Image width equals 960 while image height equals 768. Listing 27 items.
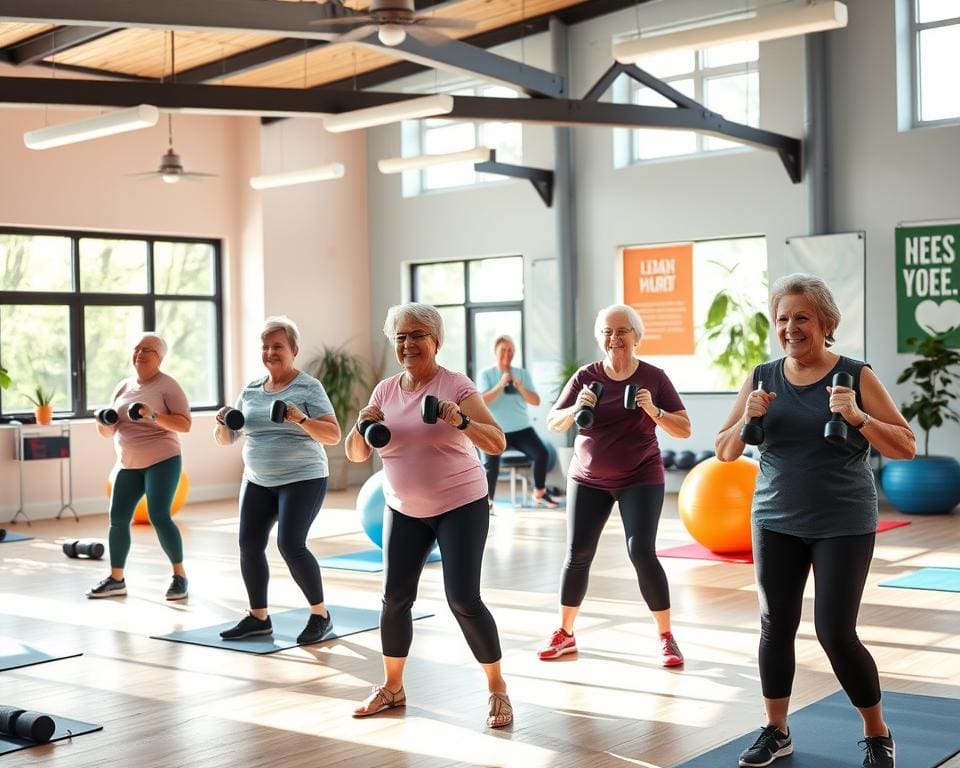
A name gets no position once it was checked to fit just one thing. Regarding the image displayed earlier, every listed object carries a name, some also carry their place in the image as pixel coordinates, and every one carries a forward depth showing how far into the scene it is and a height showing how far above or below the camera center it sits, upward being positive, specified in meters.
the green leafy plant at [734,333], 9.95 +0.09
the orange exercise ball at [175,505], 9.30 -1.14
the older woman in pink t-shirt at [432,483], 3.65 -0.40
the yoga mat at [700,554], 6.91 -1.22
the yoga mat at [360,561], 6.91 -1.22
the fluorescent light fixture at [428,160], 9.29 +1.49
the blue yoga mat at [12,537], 8.61 -1.26
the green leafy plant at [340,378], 11.62 -0.24
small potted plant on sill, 9.82 -0.39
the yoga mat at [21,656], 4.76 -1.18
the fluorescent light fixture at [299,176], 9.76 +1.45
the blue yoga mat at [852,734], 3.32 -1.14
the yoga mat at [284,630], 4.96 -1.19
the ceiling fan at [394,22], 5.20 +1.44
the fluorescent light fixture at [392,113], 7.50 +1.50
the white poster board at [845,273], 9.23 +0.52
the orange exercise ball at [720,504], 6.80 -0.90
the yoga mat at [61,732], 3.67 -1.16
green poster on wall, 8.92 +0.42
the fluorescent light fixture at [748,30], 6.20 +1.66
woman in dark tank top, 3.06 -0.38
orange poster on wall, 10.32 +0.44
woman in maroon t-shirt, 4.38 -0.39
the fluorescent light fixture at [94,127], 7.48 +1.52
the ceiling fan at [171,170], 9.02 +1.38
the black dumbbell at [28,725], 3.67 -1.10
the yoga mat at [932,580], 5.95 -1.21
